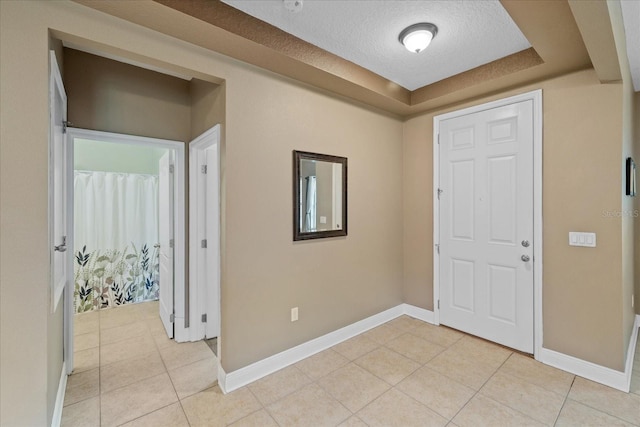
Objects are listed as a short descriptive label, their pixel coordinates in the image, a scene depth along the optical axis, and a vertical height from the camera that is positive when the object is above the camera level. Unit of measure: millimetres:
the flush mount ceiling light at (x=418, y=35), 2020 +1242
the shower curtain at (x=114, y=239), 3846 -371
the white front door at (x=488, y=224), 2613 -122
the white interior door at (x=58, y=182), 1646 +203
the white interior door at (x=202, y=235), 2910 -235
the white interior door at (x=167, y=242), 2979 -319
